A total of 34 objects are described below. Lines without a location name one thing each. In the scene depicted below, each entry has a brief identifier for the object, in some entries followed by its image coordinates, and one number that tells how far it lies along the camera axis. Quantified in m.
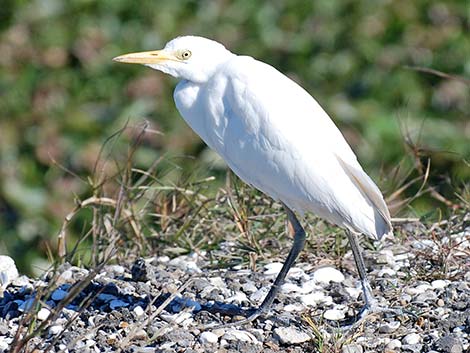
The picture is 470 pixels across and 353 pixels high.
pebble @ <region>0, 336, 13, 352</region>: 7.79
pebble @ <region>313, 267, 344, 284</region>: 9.02
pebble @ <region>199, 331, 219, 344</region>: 7.95
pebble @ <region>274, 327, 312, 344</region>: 7.89
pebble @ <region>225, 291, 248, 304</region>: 8.80
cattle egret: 8.08
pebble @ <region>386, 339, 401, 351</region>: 7.87
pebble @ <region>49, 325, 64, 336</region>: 8.06
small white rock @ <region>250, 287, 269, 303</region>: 8.84
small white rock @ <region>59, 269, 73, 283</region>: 9.20
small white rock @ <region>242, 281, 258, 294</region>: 8.98
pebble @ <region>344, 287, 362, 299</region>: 8.74
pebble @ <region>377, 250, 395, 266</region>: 9.29
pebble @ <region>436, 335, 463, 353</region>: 7.65
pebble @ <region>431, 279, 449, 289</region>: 8.70
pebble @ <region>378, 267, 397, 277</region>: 9.08
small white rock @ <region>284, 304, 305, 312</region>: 8.56
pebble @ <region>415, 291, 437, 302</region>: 8.50
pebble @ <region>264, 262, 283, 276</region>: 9.30
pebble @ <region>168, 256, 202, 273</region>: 9.49
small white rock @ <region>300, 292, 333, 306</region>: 8.66
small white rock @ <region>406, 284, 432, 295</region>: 8.66
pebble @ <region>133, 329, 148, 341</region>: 7.89
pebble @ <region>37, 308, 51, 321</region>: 8.41
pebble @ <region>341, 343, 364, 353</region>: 7.72
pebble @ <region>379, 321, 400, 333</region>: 8.09
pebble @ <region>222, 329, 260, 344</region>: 7.97
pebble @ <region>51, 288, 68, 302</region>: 8.75
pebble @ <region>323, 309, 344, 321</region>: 8.37
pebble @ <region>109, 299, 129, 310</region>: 8.51
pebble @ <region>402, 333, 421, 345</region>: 7.93
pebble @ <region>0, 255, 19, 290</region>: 9.17
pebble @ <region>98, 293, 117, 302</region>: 8.66
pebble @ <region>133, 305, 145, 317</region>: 8.36
